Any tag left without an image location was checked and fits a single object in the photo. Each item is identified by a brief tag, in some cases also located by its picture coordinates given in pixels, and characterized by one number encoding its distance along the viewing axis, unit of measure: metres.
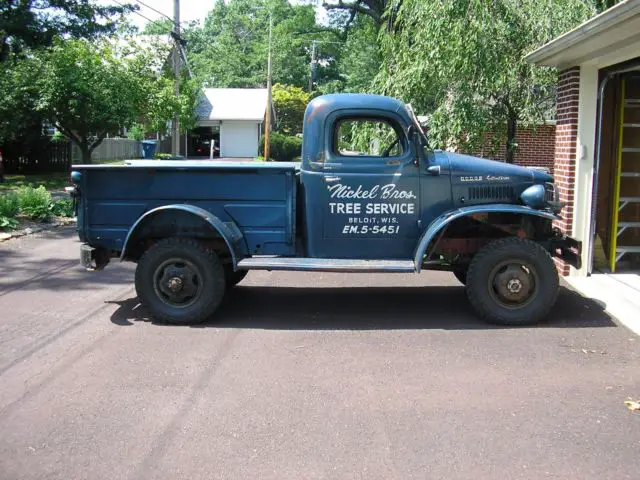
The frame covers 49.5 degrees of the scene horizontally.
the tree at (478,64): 12.81
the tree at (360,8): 35.23
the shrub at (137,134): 34.99
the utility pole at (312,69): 62.70
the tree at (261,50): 66.50
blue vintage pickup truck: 6.92
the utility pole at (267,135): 37.40
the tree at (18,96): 20.72
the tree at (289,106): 58.12
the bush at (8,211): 13.23
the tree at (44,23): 26.13
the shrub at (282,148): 45.25
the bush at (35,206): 14.58
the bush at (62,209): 15.27
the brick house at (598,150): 8.71
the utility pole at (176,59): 28.73
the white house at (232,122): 50.38
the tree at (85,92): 20.27
